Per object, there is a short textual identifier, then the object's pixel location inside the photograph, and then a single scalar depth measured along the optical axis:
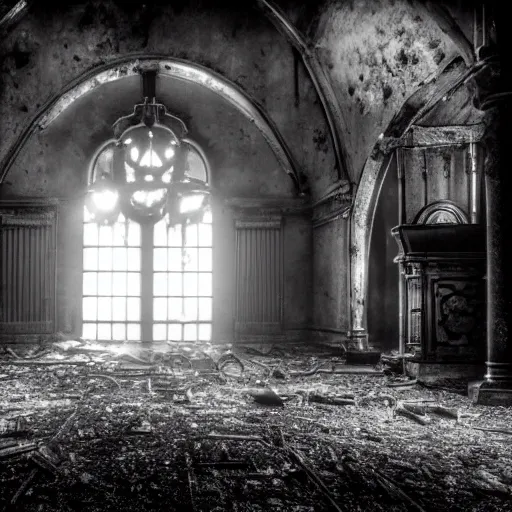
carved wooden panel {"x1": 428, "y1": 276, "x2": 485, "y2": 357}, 6.89
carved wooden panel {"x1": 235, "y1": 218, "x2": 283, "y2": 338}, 11.48
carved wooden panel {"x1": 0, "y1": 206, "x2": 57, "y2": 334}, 11.06
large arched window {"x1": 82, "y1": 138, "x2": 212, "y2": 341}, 11.65
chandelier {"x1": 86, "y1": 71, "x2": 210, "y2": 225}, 10.47
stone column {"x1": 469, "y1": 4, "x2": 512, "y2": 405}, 5.41
